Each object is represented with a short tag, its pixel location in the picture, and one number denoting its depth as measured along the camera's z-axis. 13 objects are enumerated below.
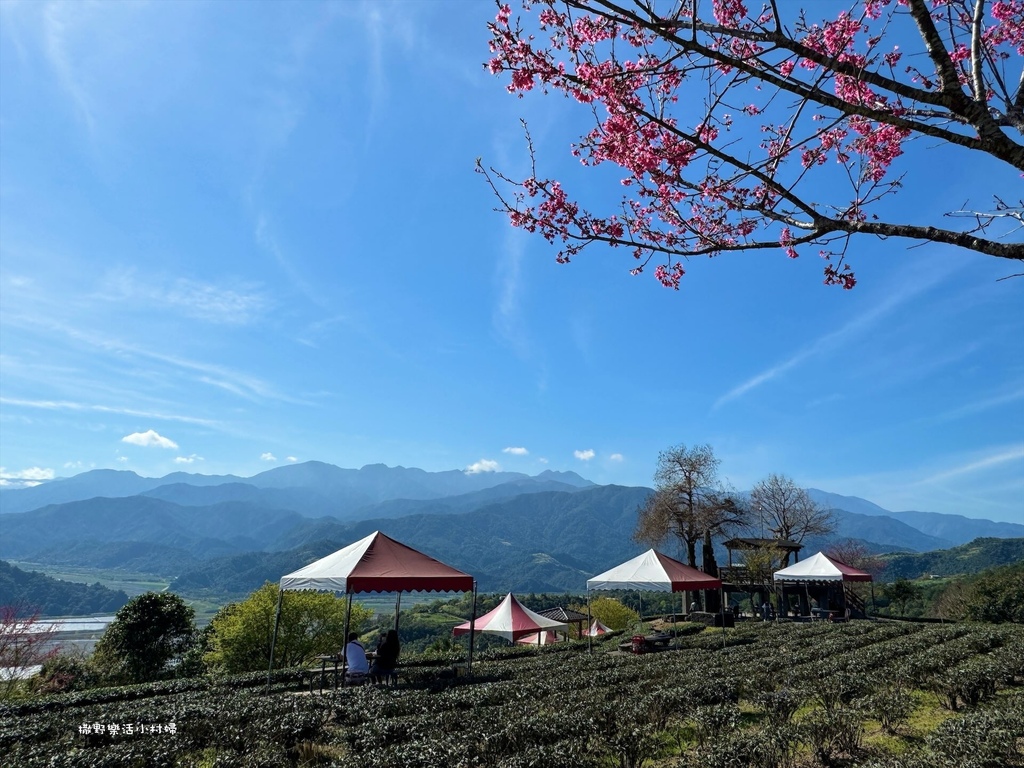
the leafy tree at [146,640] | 29.75
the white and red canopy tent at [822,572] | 27.19
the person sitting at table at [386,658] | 12.46
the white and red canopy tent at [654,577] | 18.25
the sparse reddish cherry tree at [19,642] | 28.00
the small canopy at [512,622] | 25.48
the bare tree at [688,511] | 39.94
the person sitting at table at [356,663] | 12.50
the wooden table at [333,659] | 12.64
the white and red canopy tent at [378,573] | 12.58
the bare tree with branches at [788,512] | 53.53
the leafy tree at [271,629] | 35.16
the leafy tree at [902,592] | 42.19
